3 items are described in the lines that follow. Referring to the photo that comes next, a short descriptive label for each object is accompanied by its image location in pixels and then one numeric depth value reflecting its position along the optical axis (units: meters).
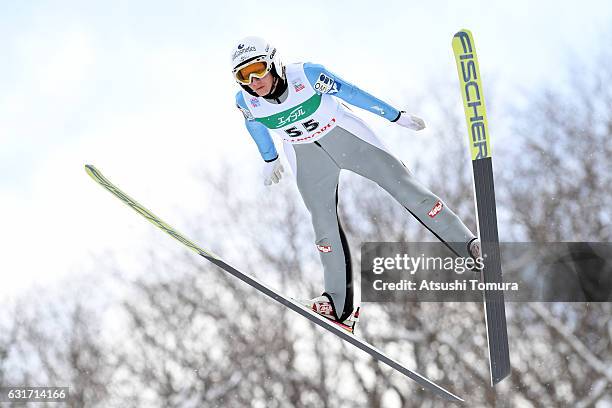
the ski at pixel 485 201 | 11.35
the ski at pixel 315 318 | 11.18
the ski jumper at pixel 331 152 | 10.82
